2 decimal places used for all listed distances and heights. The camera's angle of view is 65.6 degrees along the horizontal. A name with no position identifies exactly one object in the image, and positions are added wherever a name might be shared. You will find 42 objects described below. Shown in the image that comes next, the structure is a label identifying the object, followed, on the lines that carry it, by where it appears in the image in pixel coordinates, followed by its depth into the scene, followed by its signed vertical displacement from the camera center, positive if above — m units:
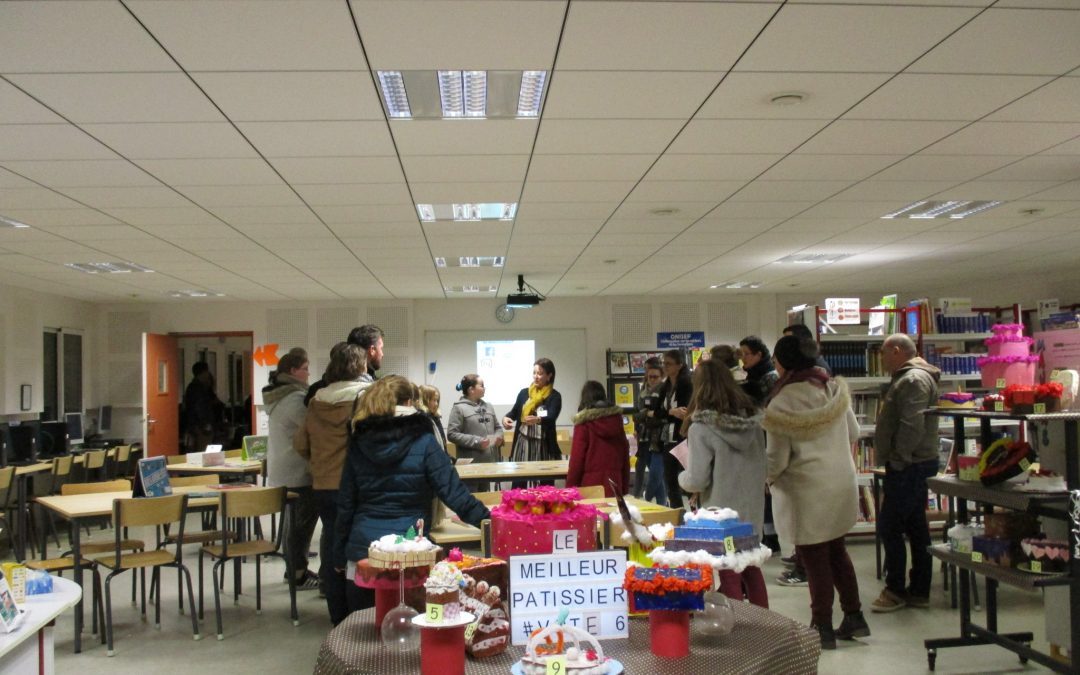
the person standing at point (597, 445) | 5.41 -0.53
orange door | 11.36 -0.33
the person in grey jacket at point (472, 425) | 7.18 -0.51
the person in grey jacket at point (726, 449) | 4.29 -0.45
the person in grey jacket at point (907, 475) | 5.18 -0.74
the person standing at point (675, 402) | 6.61 -0.32
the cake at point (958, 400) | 6.15 -0.32
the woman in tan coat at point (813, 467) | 4.20 -0.55
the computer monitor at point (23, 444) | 8.79 -0.73
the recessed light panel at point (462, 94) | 3.61 +1.23
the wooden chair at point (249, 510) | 5.27 -0.88
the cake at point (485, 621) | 2.08 -0.65
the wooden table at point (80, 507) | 4.98 -0.84
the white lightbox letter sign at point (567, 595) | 2.18 -0.60
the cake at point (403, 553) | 2.27 -0.50
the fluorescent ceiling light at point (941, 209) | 6.43 +1.17
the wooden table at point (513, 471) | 6.03 -0.78
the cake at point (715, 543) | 2.31 -0.53
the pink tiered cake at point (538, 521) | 2.54 -0.48
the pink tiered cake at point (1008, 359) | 6.78 -0.02
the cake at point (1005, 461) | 3.78 -0.48
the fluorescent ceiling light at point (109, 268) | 8.63 +1.11
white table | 2.38 -0.76
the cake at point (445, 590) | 1.98 -0.53
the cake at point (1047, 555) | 3.65 -0.88
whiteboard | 12.88 +0.16
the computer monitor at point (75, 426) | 10.74 -0.67
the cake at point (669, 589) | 2.05 -0.55
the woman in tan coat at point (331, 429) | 4.80 -0.36
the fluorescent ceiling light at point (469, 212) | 6.25 +1.18
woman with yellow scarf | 6.90 -0.45
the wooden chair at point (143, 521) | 4.91 -0.88
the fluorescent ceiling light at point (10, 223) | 6.19 +1.15
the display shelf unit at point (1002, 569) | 3.52 -0.93
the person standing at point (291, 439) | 5.62 -0.47
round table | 2.01 -0.73
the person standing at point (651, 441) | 7.25 -0.69
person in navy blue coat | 3.44 -0.44
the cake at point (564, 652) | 1.89 -0.67
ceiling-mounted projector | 10.17 +0.81
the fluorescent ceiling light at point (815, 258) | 9.03 +1.12
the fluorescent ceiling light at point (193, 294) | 11.17 +1.06
